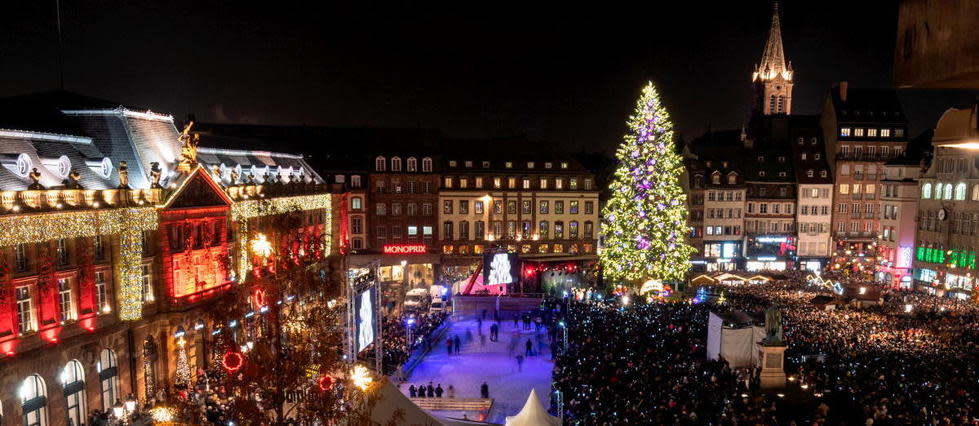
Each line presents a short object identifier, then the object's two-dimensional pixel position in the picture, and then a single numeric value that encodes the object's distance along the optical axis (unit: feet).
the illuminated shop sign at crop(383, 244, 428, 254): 216.33
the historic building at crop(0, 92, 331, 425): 81.87
